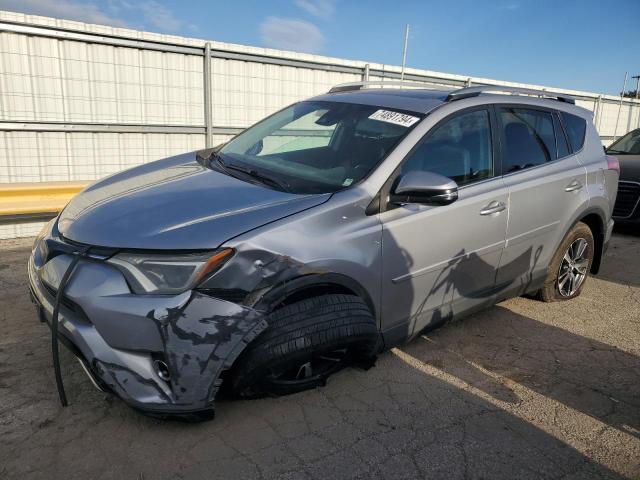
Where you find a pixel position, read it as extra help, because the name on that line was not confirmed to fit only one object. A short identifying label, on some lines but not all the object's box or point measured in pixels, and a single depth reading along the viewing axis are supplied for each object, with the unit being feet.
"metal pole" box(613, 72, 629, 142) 53.16
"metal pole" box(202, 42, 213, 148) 23.54
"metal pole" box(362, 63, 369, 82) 29.04
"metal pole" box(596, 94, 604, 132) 49.90
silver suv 7.35
